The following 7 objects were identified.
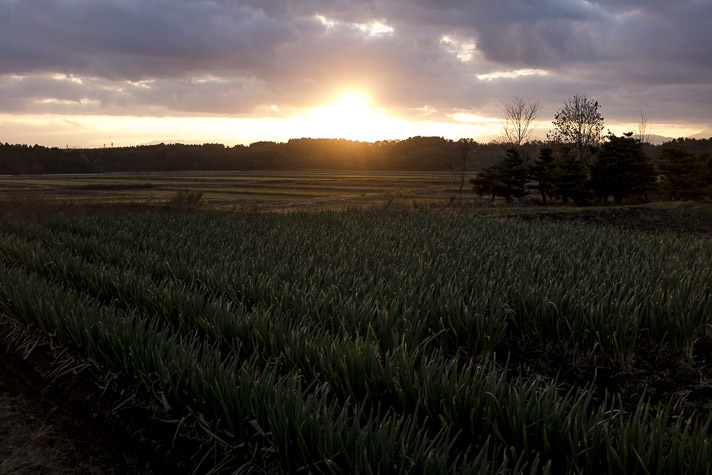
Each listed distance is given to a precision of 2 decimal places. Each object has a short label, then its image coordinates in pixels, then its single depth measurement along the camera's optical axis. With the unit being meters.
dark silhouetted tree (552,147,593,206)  29.41
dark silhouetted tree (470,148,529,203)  33.25
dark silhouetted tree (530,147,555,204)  31.91
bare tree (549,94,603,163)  46.41
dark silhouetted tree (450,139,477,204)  40.17
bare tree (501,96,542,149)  56.04
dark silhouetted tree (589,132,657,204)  30.06
